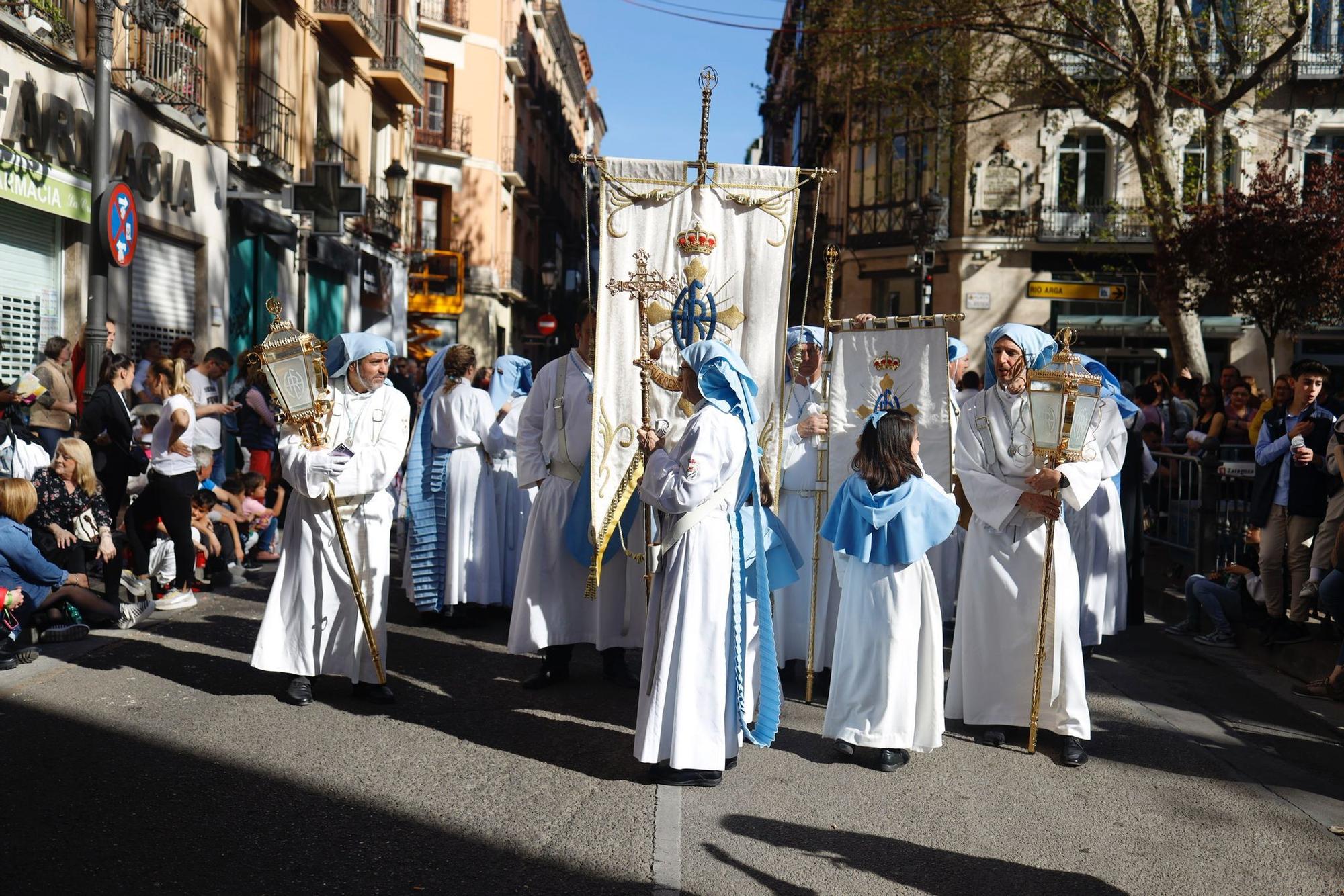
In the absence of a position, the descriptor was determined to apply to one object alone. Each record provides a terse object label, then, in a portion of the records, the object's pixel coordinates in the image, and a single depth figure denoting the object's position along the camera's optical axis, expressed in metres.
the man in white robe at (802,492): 7.53
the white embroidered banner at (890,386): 7.16
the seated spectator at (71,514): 8.04
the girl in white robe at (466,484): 9.21
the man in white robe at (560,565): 7.20
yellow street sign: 25.78
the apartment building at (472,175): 33.97
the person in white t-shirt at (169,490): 9.16
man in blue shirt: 8.44
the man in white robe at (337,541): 6.54
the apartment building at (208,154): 12.10
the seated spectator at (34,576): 7.40
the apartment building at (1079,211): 29.25
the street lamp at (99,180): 10.55
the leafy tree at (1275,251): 17.98
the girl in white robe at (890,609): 5.80
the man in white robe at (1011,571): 6.13
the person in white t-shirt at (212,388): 10.91
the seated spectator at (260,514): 11.70
